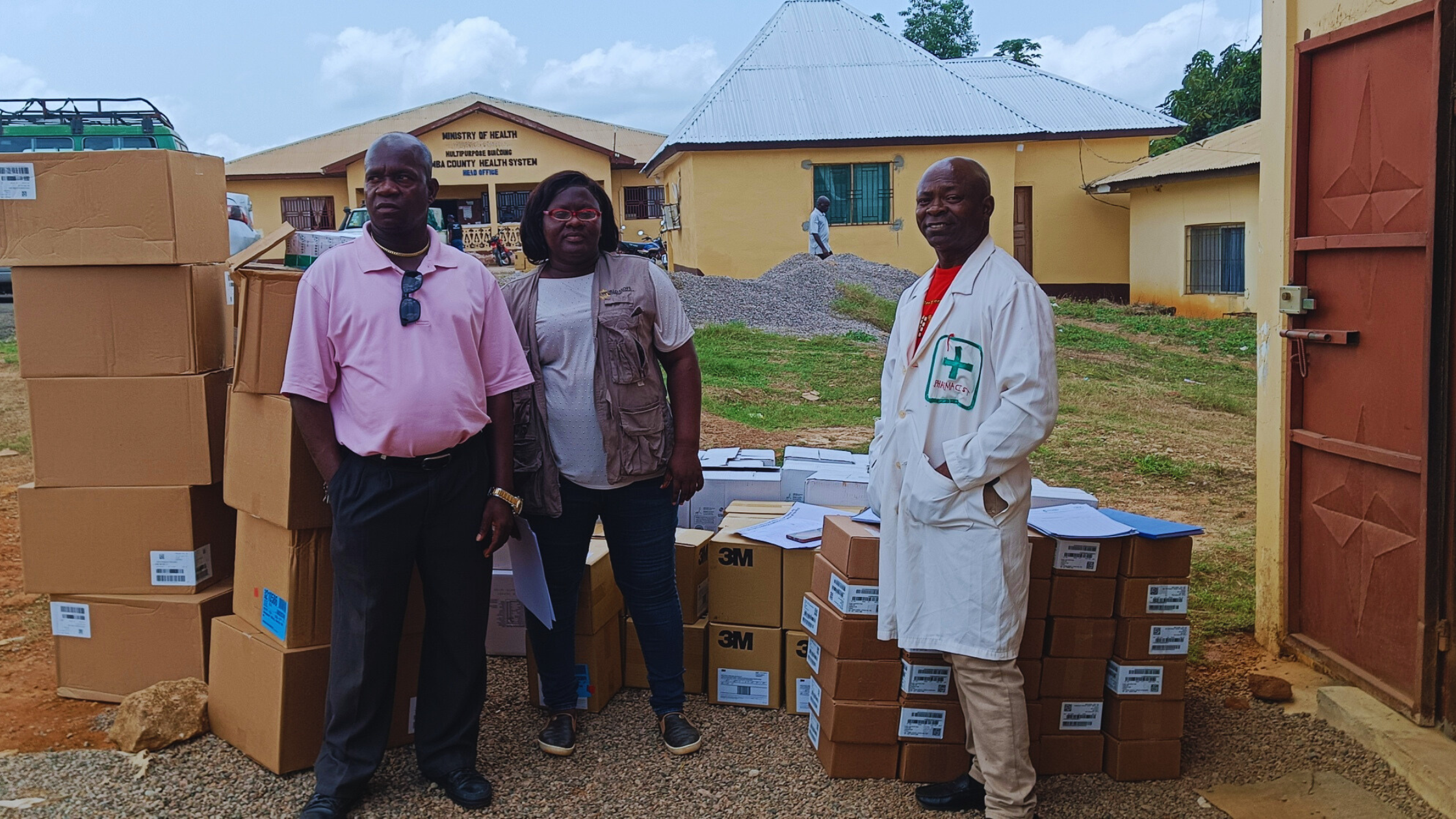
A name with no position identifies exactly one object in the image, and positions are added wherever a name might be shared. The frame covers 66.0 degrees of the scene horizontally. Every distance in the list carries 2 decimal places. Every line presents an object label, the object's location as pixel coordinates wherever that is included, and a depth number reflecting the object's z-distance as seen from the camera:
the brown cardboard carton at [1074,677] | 3.49
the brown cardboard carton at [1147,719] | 3.49
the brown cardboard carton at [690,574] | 4.17
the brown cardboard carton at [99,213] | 3.75
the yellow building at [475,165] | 29.86
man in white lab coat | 2.86
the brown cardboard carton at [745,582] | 4.05
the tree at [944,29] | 38.75
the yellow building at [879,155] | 21.36
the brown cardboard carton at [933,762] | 3.47
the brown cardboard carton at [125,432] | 3.84
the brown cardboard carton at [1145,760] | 3.50
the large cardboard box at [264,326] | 3.37
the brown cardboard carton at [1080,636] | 3.47
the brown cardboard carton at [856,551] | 3.45
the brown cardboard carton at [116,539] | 3.89
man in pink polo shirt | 3.08
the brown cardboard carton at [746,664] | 4.07
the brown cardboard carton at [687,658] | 4.16
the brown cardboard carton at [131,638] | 3.92
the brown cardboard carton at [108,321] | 3.82
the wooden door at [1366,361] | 3.48
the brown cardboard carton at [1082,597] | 3.45
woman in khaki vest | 3.46
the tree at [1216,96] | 25.89
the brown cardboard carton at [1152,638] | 3.46
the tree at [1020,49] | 37.41
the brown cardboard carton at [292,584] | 3.45
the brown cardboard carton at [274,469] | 3.38
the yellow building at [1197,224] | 17.52
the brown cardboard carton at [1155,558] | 3.44
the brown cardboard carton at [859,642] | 3.47
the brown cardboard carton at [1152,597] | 3.45
